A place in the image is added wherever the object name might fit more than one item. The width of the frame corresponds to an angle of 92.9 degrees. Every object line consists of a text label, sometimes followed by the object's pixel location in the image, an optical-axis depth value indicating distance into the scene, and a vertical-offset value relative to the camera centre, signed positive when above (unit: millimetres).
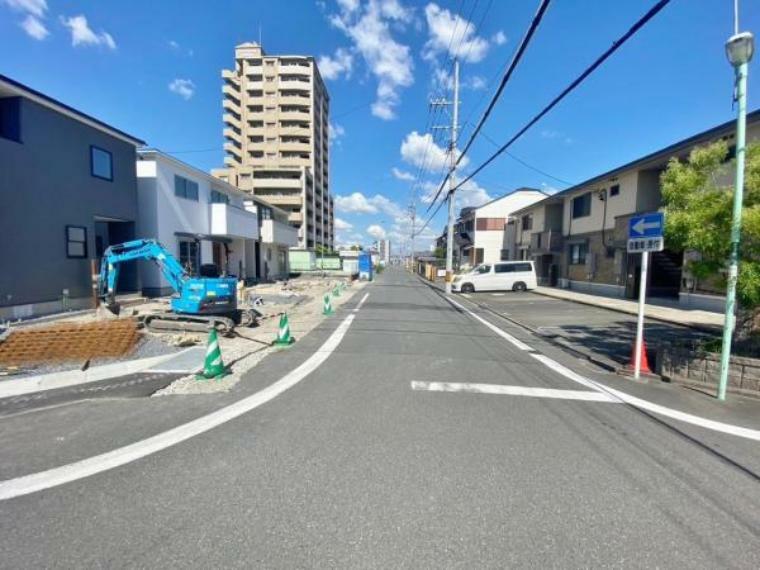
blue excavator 9281 -1096
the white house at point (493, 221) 43438 +5540
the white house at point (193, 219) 15492 +2182
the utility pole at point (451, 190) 21922 +4556
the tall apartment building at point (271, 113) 63344 +26244
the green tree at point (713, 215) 5066 +826
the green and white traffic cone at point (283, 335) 7914 -1610
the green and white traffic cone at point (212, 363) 5570 -1596
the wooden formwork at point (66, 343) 6363 -1631
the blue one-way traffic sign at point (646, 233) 5543 +602
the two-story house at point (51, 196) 9758 +1886
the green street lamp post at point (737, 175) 4684 +1304
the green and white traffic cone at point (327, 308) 12789 -1609
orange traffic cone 6211 -1632
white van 23016 -736
